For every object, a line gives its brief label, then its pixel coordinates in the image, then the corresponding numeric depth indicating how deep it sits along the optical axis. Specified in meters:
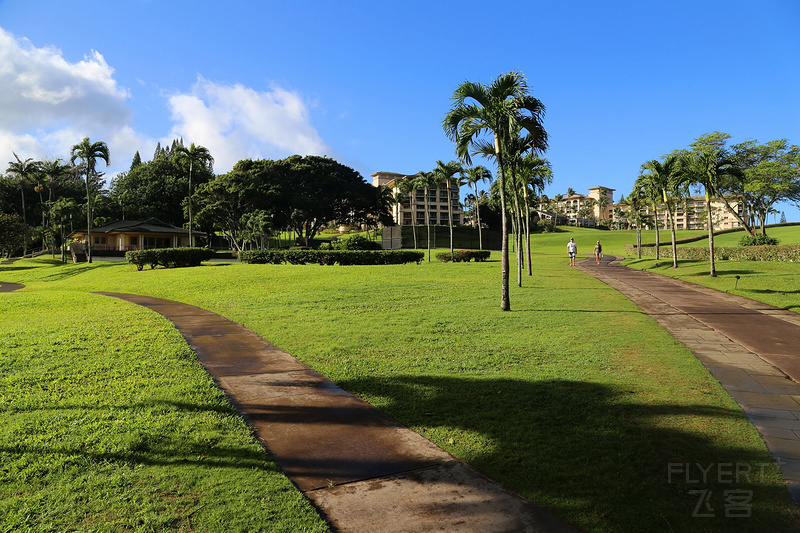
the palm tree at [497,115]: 14.54
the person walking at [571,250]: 32.41
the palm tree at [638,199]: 45.06
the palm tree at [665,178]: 31.92
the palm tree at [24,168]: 65.19
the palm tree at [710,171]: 25.08
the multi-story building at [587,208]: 166.88
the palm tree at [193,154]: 46.00
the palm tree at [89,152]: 43.91
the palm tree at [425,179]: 45.91
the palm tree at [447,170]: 42.85
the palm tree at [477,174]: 39.93
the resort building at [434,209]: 128.75
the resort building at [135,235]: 54.56
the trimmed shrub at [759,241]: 38.28
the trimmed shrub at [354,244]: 40.88
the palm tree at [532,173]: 24.14
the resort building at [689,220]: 151.25
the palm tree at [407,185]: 53.86
